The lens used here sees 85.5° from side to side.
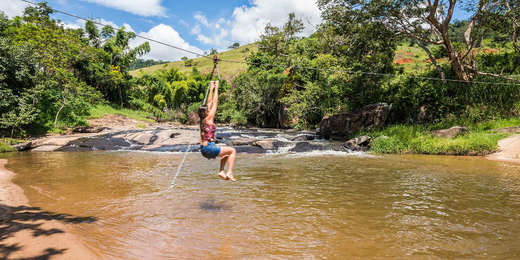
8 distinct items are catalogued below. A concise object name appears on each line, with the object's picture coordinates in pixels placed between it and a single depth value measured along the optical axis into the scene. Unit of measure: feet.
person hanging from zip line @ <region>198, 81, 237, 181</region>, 20.34
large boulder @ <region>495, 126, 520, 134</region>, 48.85
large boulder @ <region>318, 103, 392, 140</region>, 68.28
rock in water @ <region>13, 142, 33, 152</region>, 56.03
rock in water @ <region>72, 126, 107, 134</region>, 78.23
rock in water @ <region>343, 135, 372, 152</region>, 55.11
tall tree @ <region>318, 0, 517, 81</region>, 54.70
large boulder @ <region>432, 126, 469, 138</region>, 51.31
